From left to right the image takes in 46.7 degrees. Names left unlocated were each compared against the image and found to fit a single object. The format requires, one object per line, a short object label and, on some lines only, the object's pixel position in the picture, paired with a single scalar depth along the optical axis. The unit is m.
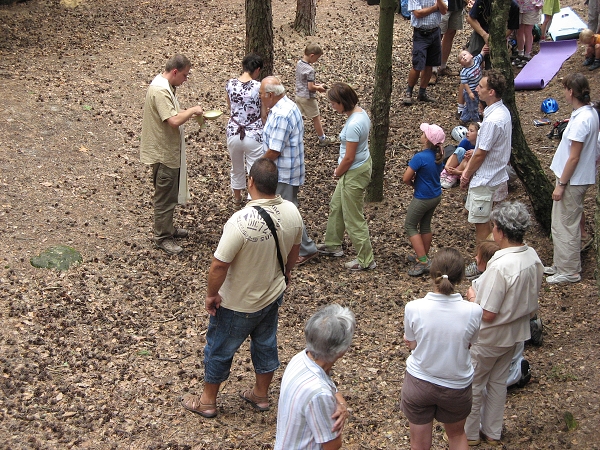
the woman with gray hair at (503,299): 4.44
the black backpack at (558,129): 9.99
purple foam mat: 12.13
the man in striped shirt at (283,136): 6.86
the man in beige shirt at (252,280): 4.46
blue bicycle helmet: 10.82
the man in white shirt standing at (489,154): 6.67
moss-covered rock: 6.89
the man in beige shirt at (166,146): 6.91
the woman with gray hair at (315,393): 3.26
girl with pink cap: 6.82
